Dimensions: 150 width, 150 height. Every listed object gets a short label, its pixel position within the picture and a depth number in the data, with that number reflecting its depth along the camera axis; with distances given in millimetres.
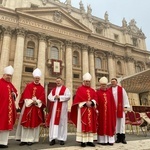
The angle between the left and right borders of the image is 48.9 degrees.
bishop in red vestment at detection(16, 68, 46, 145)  5105
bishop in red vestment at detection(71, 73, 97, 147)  4773
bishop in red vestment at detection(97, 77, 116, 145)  5067
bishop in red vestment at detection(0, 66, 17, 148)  4625
